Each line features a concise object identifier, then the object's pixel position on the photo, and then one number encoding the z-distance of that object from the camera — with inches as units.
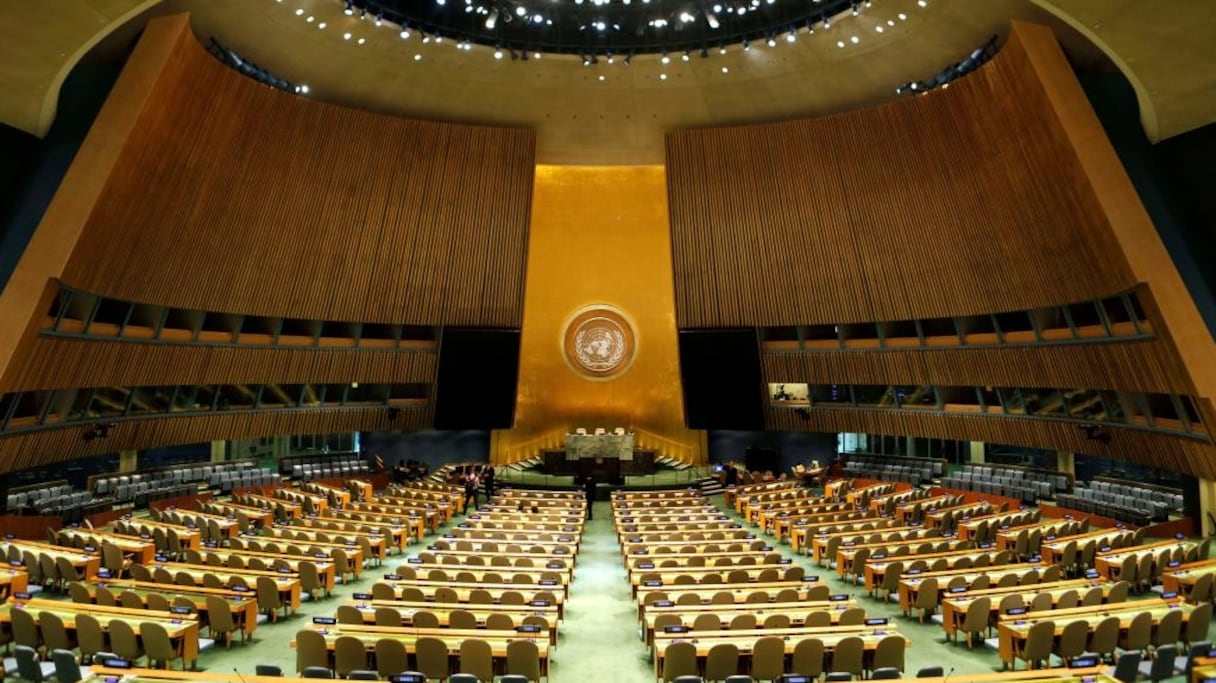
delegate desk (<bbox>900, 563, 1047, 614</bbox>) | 406.3
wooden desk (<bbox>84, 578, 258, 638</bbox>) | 362.9
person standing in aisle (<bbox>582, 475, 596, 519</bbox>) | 860.5
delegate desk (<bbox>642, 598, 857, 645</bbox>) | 338.0
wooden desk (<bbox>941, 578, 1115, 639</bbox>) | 364.2
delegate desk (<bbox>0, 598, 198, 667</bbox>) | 318.7
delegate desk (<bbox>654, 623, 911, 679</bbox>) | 304.2
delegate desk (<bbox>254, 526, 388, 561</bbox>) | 503.5
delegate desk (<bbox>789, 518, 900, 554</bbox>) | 588.4
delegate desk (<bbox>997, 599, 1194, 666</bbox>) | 322.3
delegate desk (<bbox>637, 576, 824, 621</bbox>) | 371.2
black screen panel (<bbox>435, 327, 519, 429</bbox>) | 938.7
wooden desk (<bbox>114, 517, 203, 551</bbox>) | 523.2
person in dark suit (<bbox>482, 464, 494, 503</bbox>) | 860.6
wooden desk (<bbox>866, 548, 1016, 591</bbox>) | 453.1
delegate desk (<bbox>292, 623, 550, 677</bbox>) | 301.9
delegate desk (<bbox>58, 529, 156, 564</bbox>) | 475.2
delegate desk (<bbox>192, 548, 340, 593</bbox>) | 445.1
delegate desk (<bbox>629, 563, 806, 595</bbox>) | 412.5
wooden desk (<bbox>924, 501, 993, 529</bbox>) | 631.8
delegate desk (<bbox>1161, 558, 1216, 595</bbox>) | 393.4
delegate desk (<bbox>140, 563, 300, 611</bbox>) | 404.5
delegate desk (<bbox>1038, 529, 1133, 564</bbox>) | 484.7
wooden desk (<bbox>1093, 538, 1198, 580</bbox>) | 439.8
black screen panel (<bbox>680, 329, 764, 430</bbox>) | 928.9
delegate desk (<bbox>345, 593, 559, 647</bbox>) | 337.4
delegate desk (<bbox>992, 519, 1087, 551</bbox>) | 533.3
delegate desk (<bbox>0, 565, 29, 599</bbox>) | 382.3
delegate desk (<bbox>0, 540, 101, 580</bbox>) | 430.3
